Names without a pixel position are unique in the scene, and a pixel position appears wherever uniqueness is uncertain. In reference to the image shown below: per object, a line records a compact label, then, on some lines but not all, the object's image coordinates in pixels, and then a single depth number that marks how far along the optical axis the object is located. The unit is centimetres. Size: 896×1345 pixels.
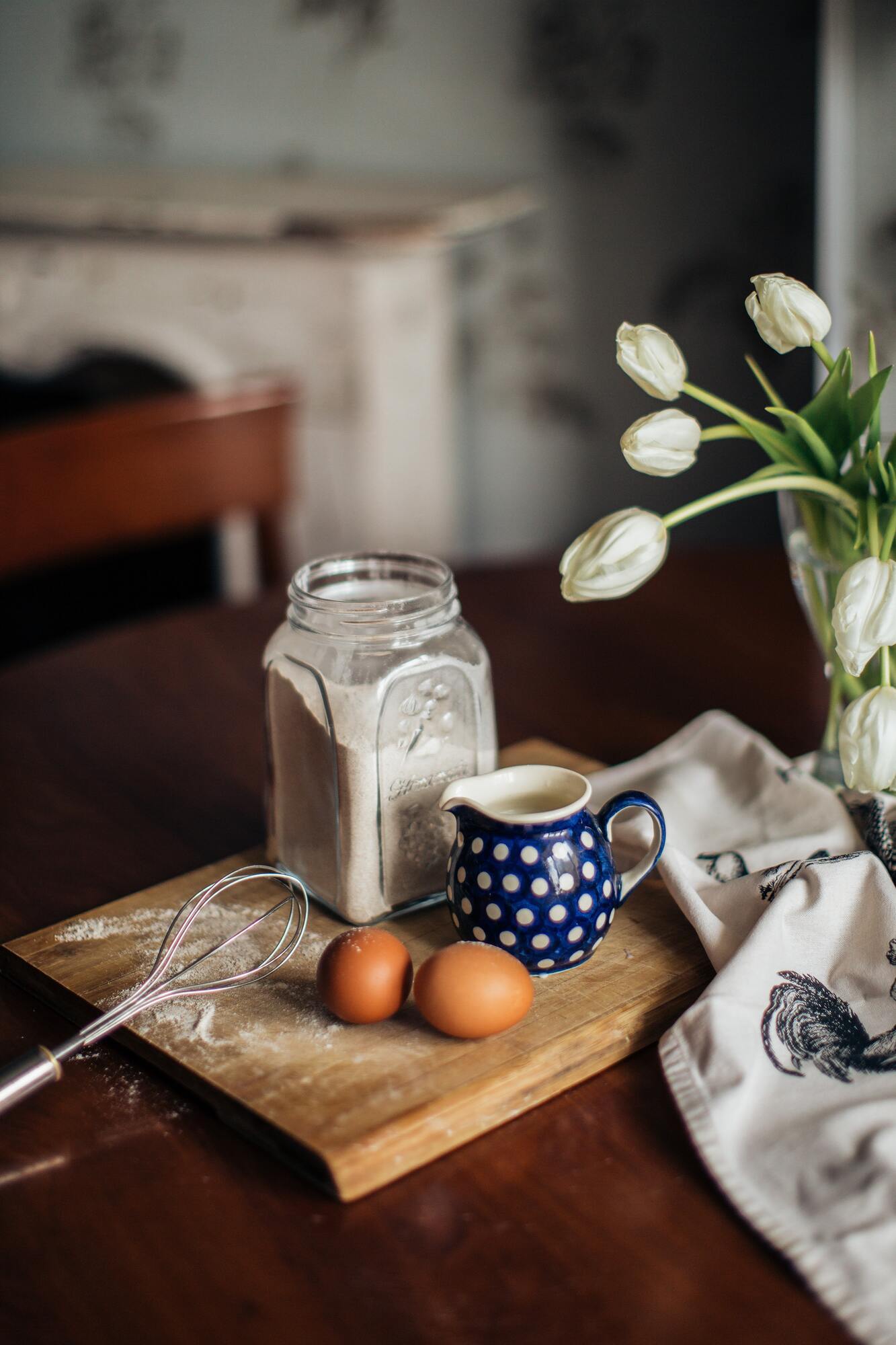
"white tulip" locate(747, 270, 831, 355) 63
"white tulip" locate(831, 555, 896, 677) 61
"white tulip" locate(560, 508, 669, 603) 62
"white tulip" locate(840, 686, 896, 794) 62
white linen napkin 48
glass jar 68
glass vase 77
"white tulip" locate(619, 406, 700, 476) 64
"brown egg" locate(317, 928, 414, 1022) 59
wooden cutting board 54
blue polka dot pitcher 62
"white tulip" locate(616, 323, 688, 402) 65
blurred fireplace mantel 217
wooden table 46
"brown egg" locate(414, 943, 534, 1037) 57
